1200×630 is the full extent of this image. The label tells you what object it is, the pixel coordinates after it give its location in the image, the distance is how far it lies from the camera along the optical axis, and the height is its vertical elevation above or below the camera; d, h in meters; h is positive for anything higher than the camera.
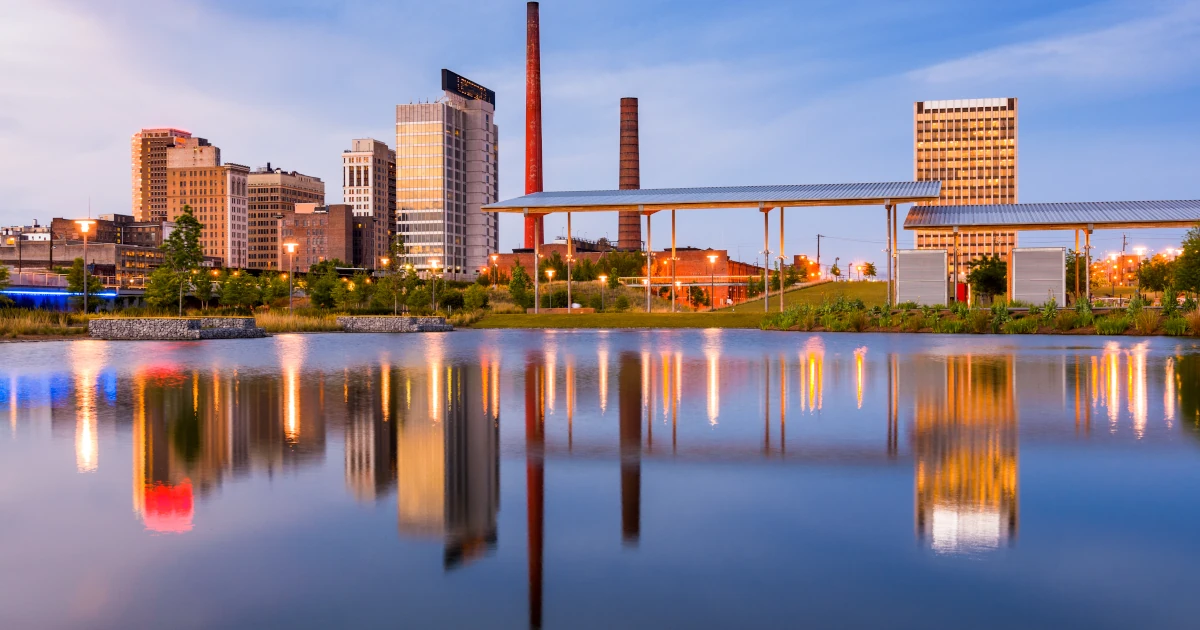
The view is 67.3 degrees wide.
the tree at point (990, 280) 83.12 +2.17
